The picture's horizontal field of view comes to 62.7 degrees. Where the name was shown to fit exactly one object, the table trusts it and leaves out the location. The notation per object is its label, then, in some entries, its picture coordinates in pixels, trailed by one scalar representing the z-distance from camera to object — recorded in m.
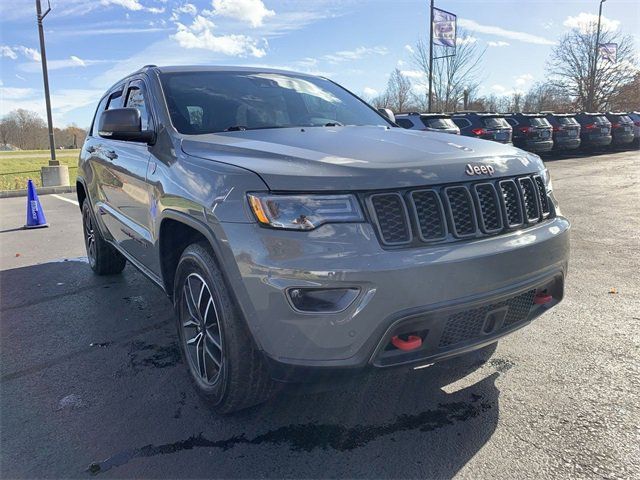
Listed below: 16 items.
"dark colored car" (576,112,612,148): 22.05
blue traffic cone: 9.09
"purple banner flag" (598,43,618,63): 38.81
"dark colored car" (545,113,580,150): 20.72
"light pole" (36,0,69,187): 16.19
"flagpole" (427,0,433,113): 22.89
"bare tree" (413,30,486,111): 31.34
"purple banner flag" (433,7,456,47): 23.56
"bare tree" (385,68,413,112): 40.88
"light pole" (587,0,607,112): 41.11
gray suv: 2.16
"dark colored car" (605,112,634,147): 23.58
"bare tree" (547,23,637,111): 42.28
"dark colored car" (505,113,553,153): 19.03
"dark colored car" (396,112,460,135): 14.55
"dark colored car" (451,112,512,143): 16.97
